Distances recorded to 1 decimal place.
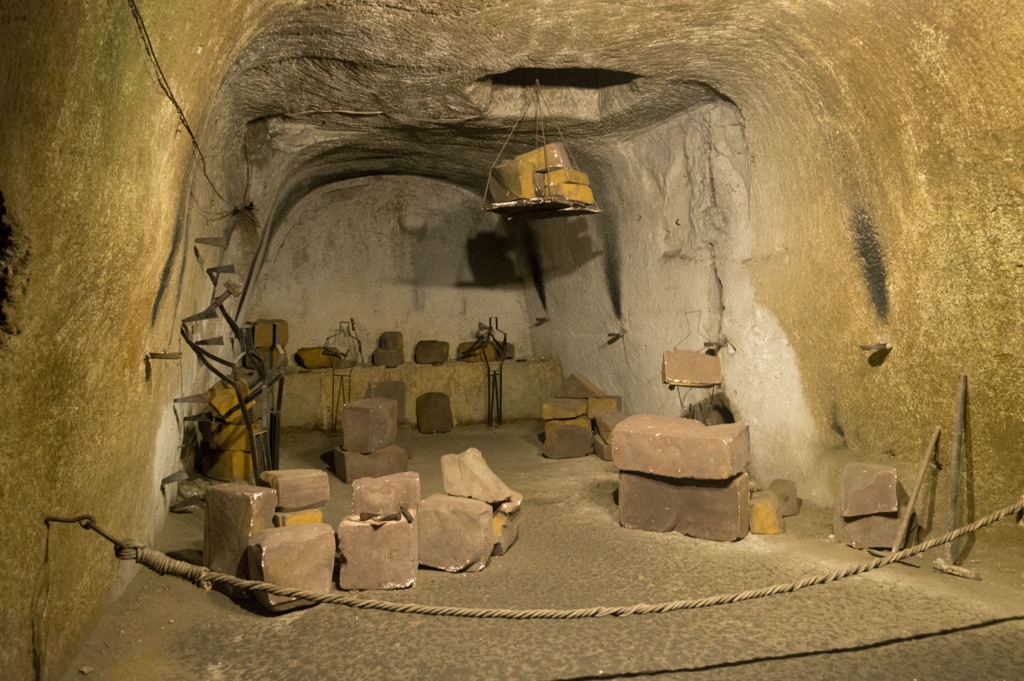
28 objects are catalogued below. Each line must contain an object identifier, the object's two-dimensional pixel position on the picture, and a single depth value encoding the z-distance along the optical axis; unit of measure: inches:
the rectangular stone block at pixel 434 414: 353.1
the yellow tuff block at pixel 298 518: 170.6
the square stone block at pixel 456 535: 173.9
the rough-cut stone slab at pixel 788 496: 209.5
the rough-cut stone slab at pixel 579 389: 309.7
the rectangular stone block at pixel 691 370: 236.5
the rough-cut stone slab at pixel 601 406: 305.7
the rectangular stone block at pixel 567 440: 297.6
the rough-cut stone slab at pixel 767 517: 197.2
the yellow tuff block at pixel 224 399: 239.3
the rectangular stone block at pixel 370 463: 259.4
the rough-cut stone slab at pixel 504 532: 186.2
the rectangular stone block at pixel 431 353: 373.4
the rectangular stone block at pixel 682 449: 188.5
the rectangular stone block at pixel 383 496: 175.6
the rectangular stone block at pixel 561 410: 300.5
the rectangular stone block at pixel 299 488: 178.1
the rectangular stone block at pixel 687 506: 192.7
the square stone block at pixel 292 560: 148.9
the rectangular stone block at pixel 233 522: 162.6
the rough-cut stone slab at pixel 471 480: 187.0
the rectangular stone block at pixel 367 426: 255.8
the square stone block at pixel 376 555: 163.5
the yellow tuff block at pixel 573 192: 222.4
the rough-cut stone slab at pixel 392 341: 375.9
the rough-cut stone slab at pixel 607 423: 286.5
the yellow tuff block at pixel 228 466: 241.3
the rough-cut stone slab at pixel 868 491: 175.8
